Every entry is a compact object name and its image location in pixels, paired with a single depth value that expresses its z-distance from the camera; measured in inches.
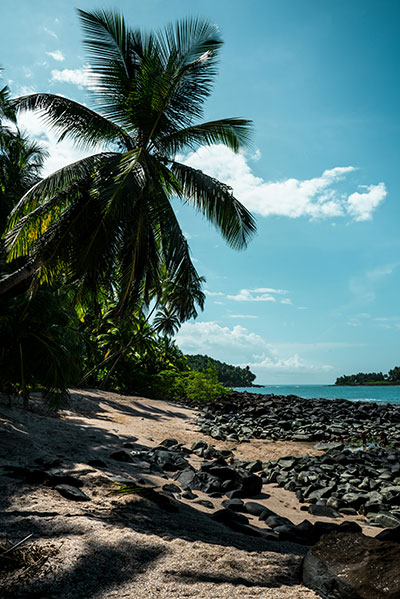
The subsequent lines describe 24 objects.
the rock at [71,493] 189.6
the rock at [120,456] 316.8
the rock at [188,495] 256.8
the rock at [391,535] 179.9
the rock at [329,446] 469.1
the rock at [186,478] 291.2
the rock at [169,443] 450.0
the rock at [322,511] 268.7
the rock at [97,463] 274.4
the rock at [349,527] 191.7
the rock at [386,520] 248.5
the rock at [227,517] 209.3
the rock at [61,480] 205.4
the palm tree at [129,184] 328.2
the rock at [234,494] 285.7
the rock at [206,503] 244.2
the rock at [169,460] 335.3
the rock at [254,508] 246.9
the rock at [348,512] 275.1
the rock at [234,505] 254.8
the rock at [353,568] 116.0
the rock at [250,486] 295.1
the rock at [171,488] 262.1
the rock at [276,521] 221.3
